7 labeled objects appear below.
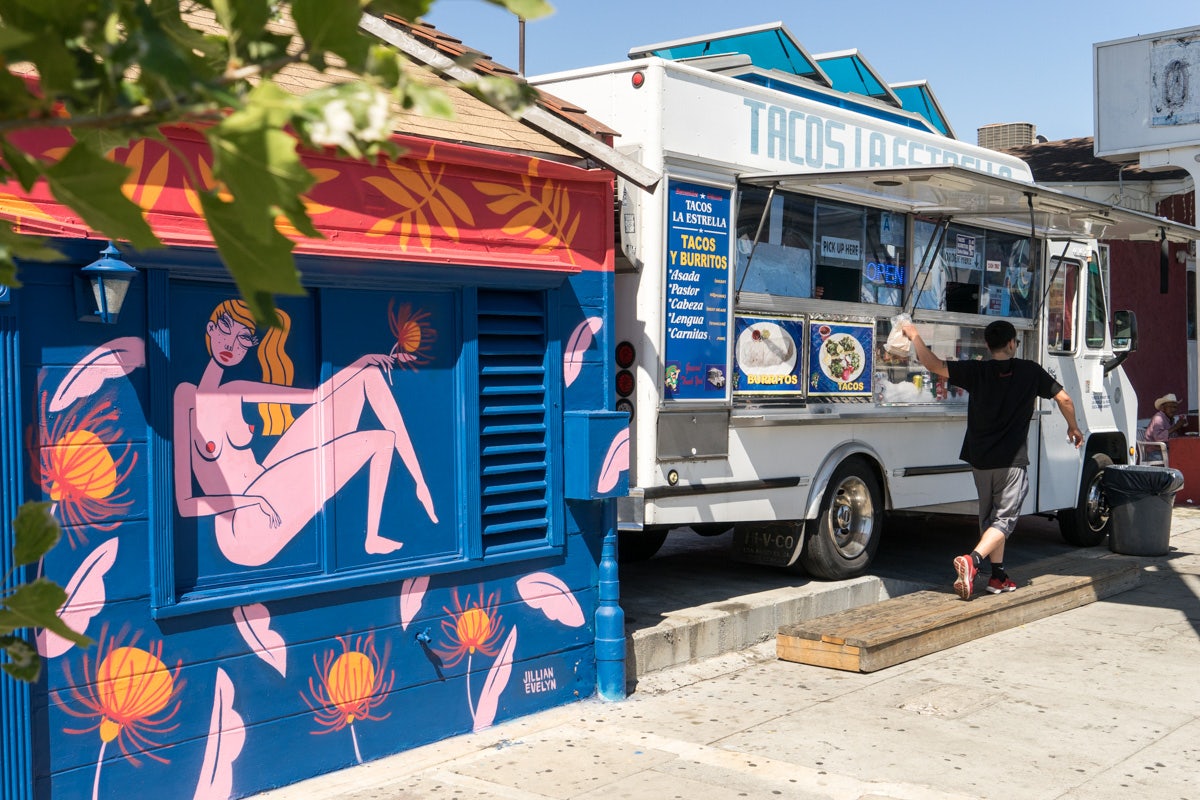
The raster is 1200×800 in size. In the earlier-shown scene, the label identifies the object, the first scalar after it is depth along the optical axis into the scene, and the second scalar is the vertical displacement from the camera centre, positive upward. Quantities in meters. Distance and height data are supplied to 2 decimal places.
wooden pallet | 7.18 -1.54
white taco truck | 7.14 +0.56
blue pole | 6.37 -1.29
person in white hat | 15.19 -0.64
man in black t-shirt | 8.37 -0.37
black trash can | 10.93 -1.21
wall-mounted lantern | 4.40 +0.32
